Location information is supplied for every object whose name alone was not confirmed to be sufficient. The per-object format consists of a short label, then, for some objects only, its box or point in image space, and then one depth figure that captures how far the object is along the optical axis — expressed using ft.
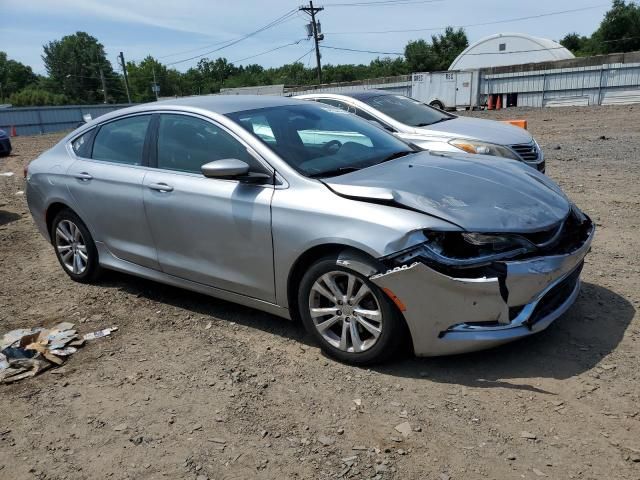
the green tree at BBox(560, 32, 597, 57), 208.65
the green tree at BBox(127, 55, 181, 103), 380.99
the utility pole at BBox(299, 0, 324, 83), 163.63
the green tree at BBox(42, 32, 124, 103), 359.66
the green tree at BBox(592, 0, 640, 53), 194.08
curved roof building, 165.68
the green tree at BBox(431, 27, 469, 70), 264.31
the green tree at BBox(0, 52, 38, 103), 374.43
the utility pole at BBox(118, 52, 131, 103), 238.80
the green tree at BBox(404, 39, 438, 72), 263.29
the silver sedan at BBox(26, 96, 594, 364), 10.37
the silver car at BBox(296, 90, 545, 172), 23.88
